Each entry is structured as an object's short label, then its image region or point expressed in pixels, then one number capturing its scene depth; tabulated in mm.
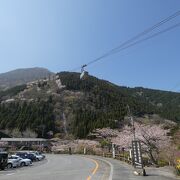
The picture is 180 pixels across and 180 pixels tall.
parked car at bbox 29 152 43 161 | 28431
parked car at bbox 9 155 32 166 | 21175
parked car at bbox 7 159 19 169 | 19753
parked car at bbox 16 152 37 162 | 27418
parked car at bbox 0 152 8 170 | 17164
